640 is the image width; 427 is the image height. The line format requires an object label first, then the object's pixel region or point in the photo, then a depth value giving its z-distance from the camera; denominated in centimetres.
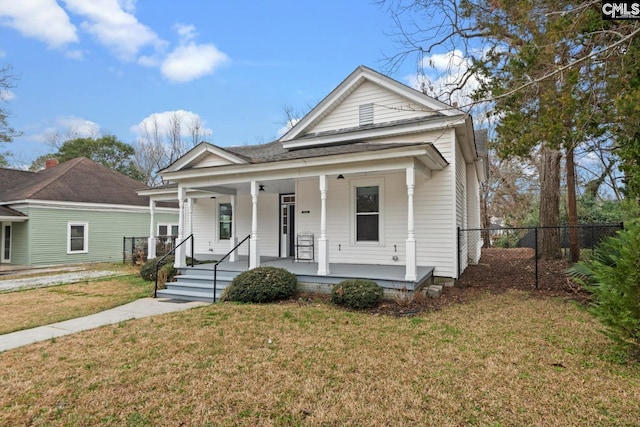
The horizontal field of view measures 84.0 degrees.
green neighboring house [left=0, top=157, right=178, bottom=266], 1648
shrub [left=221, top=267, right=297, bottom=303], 767
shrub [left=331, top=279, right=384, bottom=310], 696
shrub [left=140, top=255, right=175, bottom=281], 1105
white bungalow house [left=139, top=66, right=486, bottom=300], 838
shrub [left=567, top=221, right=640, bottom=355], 393
